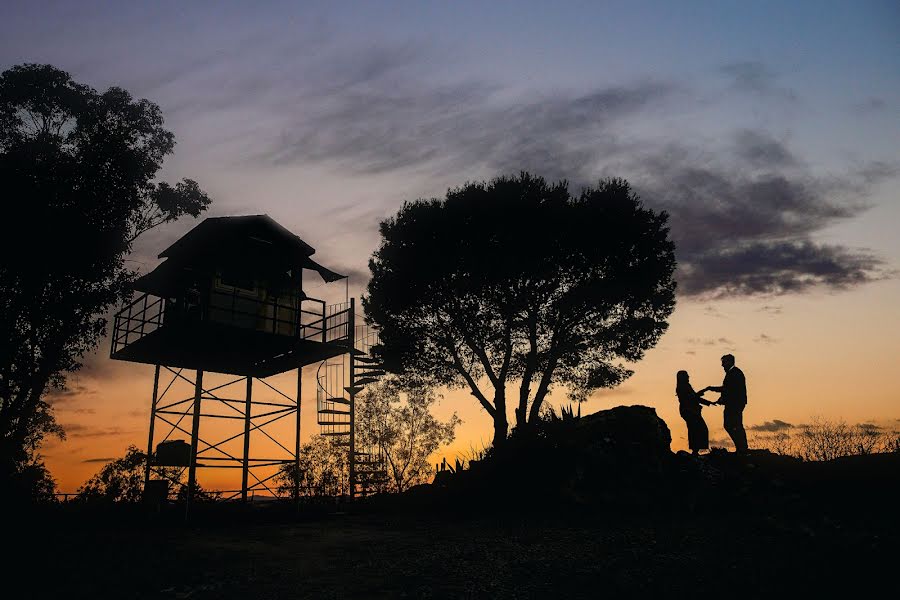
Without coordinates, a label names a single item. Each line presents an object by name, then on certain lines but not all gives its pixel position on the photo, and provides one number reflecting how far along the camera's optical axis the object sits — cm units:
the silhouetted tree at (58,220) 2155
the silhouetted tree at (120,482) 2667
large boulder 1825
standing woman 1761
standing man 1612
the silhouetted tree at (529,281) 2770
